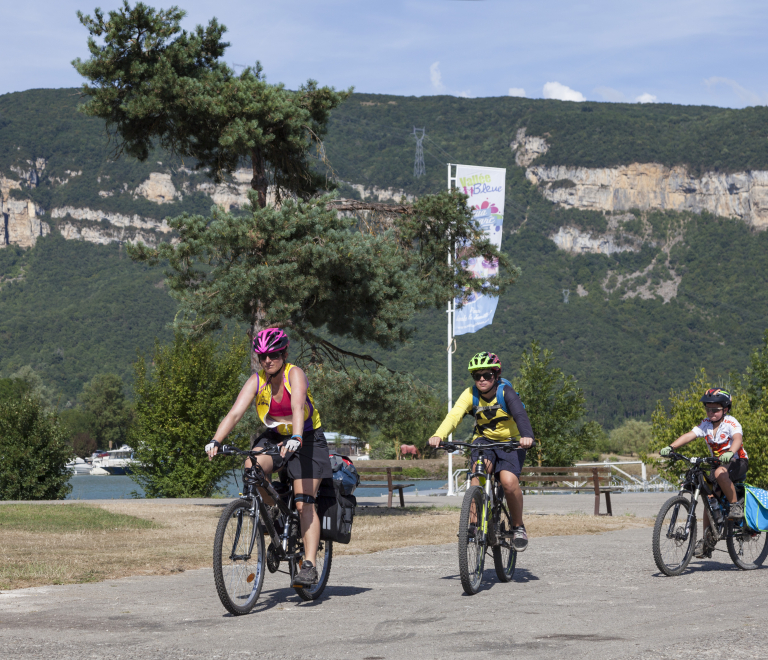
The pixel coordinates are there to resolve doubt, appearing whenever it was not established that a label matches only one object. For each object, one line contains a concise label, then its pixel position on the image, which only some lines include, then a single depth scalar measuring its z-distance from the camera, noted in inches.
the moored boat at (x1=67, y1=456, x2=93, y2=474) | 4720.7
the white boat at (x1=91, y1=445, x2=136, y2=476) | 4480.8
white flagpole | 1280.8
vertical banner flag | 1207.6
